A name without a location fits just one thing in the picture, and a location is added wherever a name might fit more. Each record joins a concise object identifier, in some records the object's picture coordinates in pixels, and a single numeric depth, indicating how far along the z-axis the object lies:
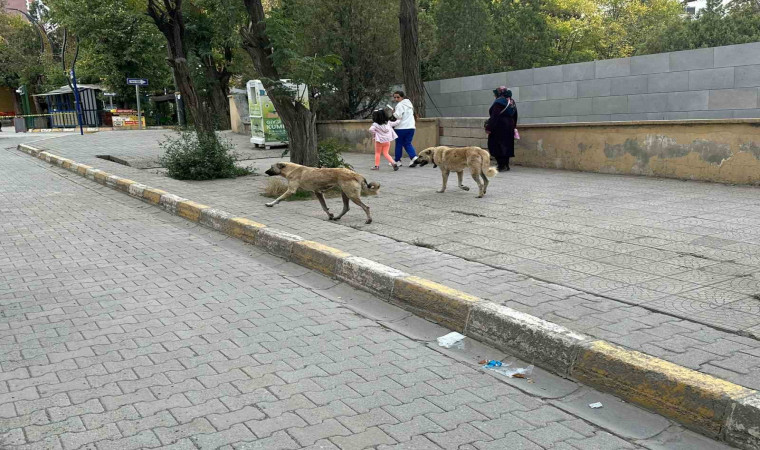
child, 14.18
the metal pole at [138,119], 36.78
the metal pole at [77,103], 32.63
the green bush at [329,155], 11.74
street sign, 33.03
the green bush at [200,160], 12.71
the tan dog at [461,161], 9.51
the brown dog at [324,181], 7.92
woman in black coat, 13.07
